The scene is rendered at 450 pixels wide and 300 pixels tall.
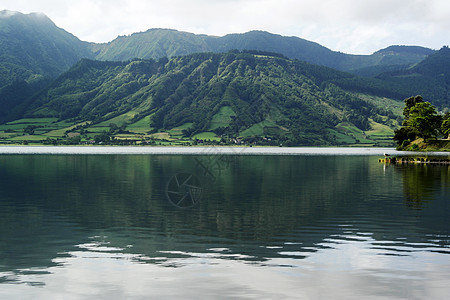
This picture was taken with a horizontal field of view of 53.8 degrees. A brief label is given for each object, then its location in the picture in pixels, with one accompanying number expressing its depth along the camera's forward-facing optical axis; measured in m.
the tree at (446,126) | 186.75
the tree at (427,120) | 194.62
